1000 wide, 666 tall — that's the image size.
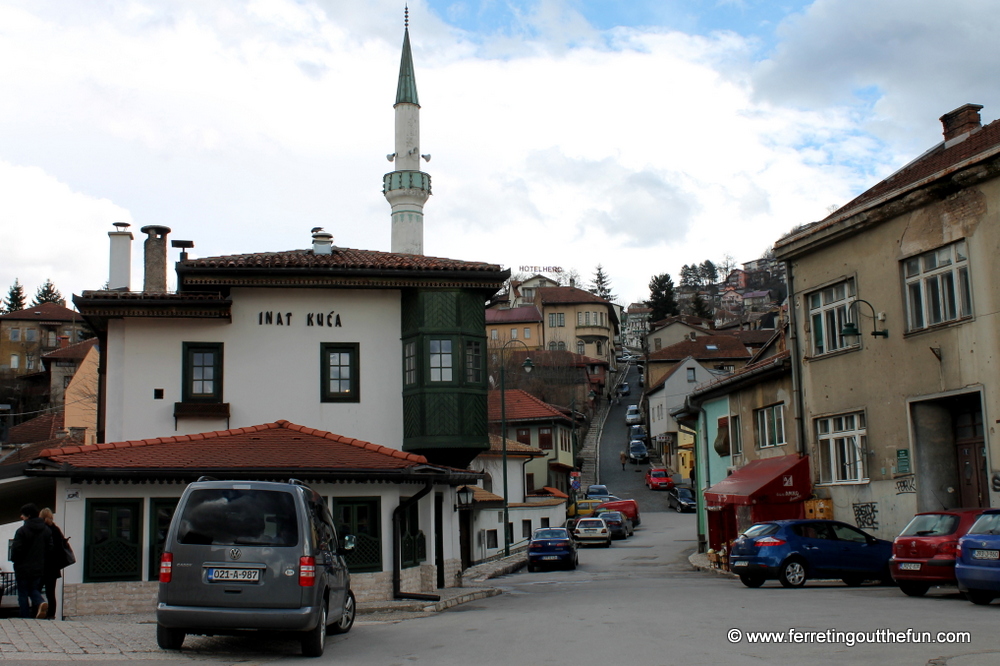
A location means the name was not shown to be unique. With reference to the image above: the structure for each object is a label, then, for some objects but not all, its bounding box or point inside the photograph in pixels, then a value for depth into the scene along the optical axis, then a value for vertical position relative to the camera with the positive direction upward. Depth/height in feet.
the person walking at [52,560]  50.03 -3.84
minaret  128.47 +36.92
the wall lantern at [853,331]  72.38 +9.44
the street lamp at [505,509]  116.42 -5.00
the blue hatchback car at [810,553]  64.95 -6.05
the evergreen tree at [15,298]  414.82 +77.91
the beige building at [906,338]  64.59 +8.75
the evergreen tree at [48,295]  415.64 +79.31
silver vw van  34.88 -3.11
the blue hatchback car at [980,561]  44.78 -4.77
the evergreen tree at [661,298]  472.03 +80.40
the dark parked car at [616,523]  158.10 -8.94
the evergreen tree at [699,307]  479.41 +75.99
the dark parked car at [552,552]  108.78 -9.06
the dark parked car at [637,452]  266.57 +3.86
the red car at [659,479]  228.84 -3.18
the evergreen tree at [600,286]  561.43 +102.90
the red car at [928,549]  50.96 -4.77
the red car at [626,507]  172.85 -7.03
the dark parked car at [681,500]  201.77 -7.08
